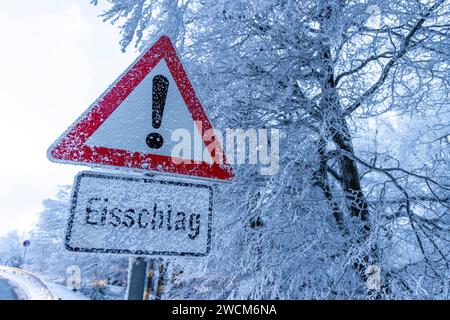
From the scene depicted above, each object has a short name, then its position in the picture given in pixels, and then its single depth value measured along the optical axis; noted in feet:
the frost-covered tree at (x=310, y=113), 8.45
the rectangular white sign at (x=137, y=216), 3.31
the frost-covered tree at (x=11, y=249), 87.71
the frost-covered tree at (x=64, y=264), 46.92
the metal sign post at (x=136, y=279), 3.45
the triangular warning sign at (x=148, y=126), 3.76
